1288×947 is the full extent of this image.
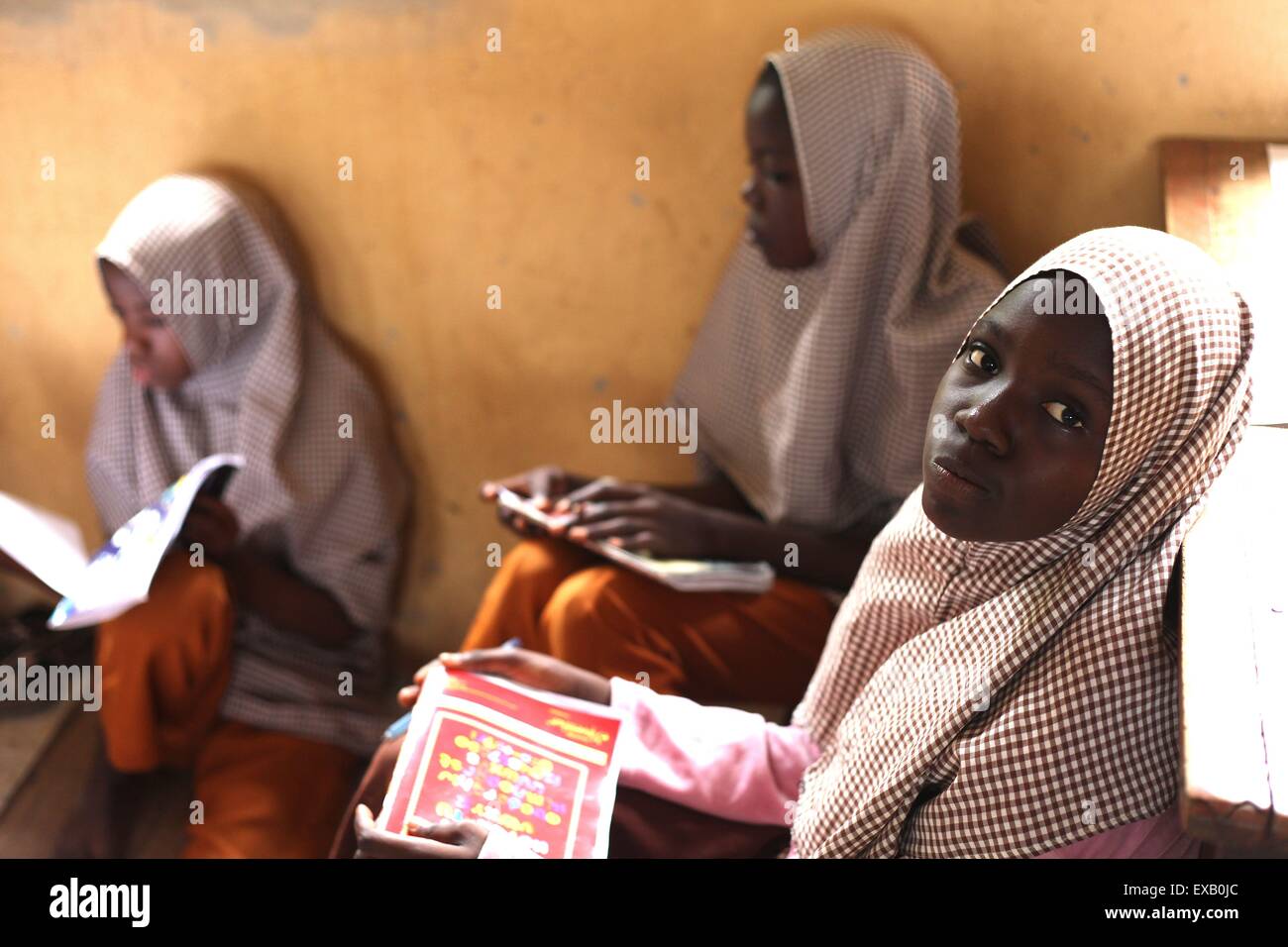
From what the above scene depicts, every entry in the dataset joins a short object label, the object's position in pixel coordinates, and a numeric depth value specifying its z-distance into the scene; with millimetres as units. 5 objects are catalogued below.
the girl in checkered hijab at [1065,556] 1242
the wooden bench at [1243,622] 968
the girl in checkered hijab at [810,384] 1965
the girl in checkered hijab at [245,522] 2268
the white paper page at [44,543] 1997
